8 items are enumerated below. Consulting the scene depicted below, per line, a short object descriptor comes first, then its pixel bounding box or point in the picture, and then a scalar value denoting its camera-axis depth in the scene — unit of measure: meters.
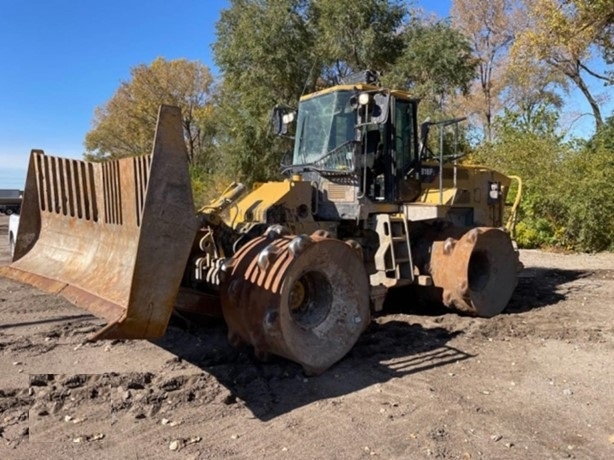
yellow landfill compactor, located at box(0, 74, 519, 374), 4.15
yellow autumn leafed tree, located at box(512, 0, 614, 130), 16.72
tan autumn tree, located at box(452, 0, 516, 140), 31.83
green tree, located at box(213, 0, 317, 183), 23.33
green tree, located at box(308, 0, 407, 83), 22.66
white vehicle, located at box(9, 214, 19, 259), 13.50
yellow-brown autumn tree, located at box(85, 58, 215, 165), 41.44
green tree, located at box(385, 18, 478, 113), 21.81
